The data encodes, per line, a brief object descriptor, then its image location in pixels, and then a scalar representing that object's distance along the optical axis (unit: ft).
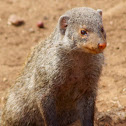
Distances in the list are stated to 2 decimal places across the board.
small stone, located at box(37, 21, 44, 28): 44.62
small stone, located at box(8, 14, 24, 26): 44.73
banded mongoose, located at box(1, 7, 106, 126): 20.29
